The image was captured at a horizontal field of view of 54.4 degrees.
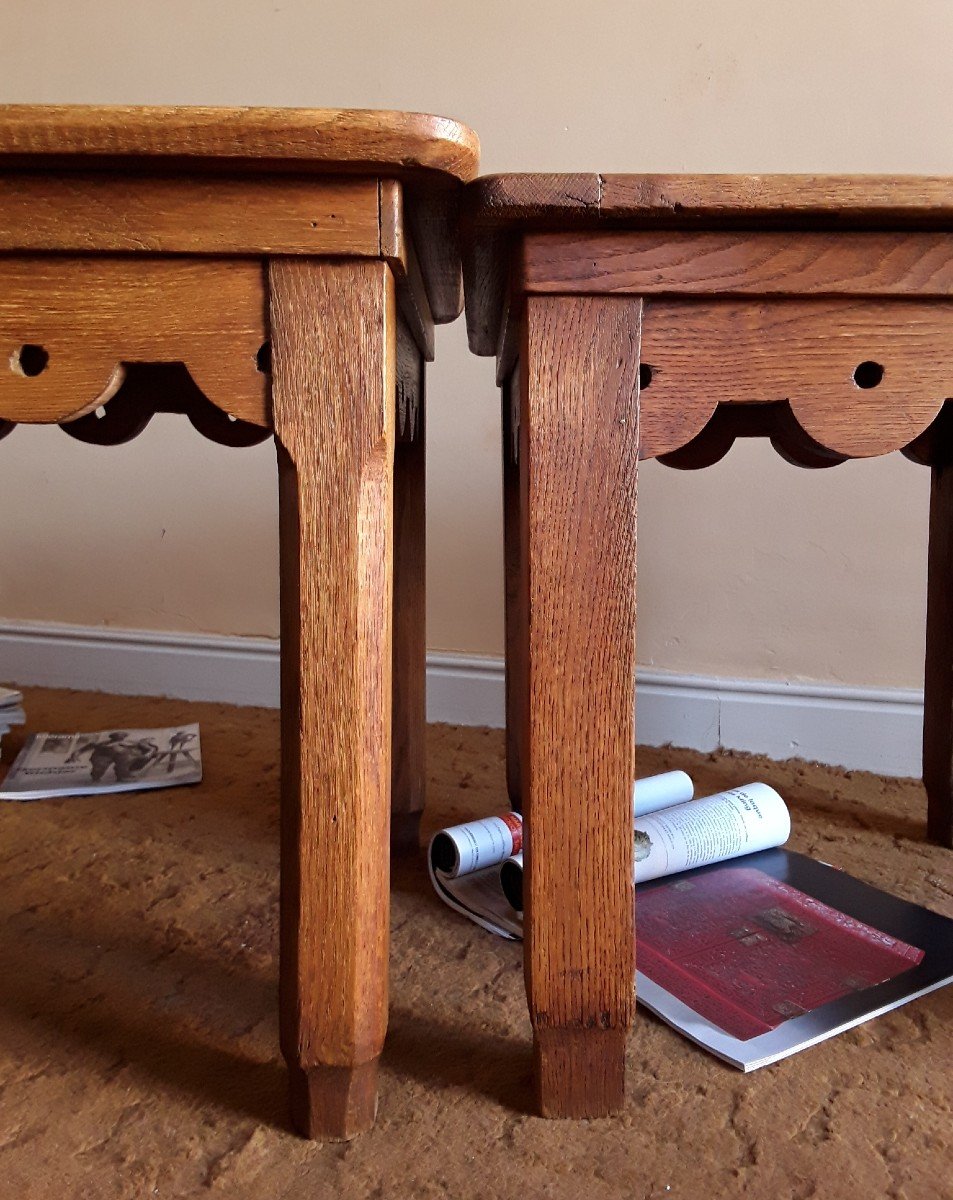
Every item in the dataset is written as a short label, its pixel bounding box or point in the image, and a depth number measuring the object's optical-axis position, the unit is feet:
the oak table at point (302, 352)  1.94
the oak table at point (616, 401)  2.07
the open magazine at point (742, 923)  2.62
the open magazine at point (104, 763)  4.39
